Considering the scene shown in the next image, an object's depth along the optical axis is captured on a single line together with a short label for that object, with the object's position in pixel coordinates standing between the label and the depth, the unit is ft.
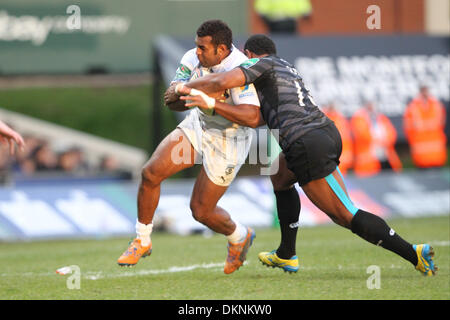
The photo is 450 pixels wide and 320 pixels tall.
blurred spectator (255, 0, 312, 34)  65.77
